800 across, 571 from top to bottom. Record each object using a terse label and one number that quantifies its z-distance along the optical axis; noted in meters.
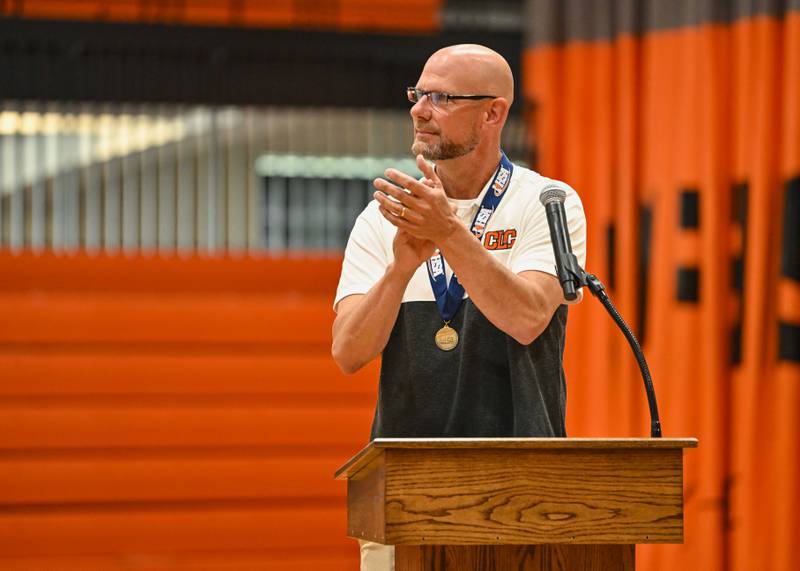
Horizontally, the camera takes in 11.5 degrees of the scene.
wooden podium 6.77
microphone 6.94
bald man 7.15
